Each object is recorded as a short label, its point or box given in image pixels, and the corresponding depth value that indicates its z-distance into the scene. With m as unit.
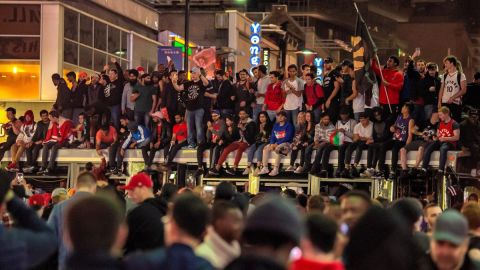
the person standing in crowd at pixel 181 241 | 5.80
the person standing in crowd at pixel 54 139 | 26.78
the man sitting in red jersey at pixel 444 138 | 21.39
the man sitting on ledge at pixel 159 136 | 25.40
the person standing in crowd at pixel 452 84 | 21.59
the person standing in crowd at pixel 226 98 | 24.88
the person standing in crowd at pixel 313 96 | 23.50
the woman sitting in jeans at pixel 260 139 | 24.38
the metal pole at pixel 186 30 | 33.43
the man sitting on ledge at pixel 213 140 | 24.62
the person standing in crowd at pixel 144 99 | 25.42
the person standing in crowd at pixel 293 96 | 23.91
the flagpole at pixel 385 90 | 22.83
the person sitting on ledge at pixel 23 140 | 27.06
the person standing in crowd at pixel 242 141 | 24.28
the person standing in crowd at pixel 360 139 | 22.88
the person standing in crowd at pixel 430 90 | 22.19
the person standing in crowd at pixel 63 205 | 9.89
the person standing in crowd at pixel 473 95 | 22.28
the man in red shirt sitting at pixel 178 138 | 25.16
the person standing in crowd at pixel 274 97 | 24.19
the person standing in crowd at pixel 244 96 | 24.78
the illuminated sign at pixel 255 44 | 54.78
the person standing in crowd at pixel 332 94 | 23.34
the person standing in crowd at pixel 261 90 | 24.87
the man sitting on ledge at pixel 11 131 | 27.31
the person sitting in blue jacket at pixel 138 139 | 25.53
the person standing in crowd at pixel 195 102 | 24.59
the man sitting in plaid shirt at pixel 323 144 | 23.33
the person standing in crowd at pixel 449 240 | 6.58
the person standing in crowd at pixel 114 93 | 25.77
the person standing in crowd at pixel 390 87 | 22.78
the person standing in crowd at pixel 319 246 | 5.92
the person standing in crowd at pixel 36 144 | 26.95
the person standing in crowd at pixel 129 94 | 25.64
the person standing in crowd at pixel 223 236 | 6.97
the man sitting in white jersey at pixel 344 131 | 23.20
